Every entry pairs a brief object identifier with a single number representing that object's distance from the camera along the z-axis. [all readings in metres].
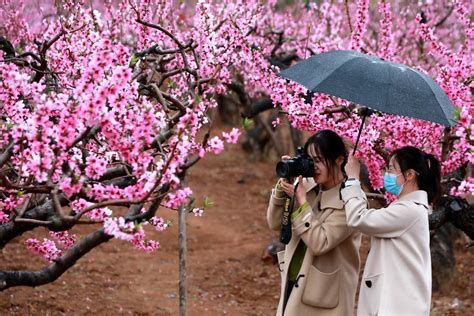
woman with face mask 6.06
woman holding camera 6.26
